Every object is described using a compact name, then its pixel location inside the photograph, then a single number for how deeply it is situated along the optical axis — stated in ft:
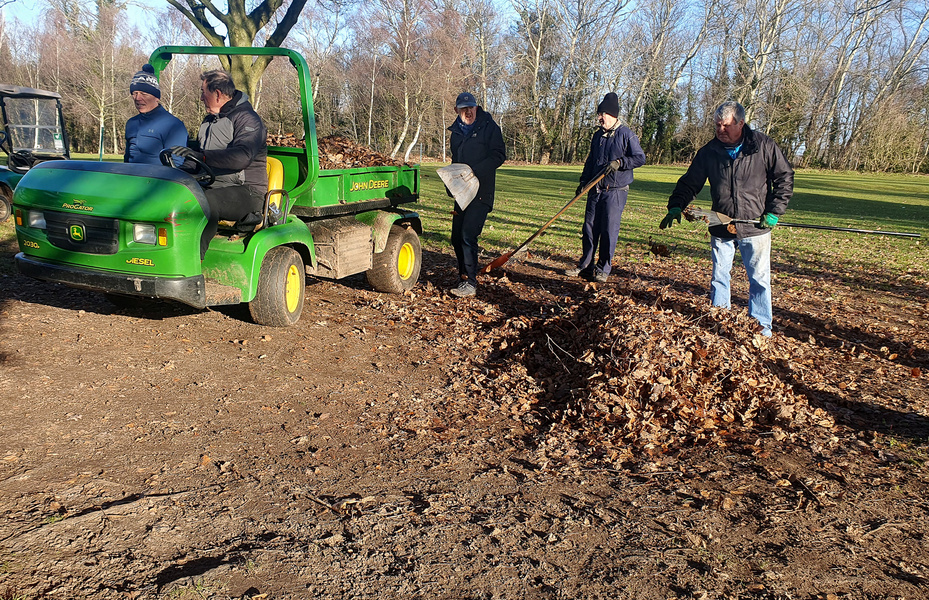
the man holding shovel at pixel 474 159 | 24.88
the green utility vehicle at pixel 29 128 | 37.14
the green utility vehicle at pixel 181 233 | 15.83
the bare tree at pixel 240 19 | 59.98
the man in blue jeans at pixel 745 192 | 18.74
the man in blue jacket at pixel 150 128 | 19.21
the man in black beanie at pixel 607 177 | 26.53
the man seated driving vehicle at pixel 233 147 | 17.74
